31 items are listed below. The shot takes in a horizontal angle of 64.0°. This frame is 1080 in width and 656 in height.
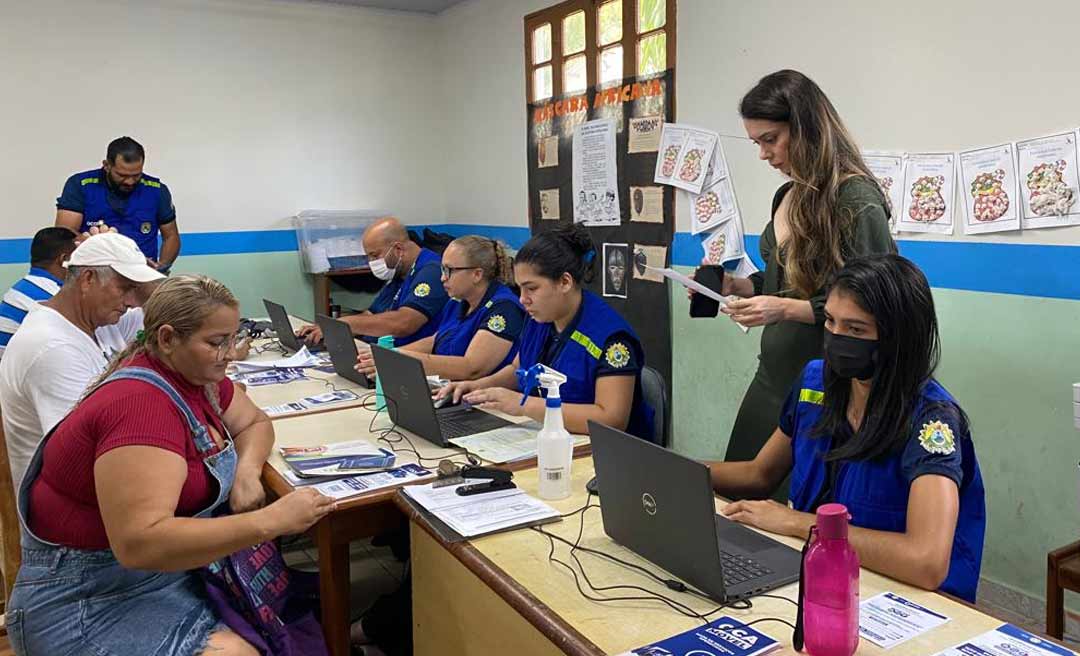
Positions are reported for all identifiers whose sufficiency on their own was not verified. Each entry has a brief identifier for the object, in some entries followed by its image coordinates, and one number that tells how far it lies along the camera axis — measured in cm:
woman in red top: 147
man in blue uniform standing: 455
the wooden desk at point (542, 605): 121
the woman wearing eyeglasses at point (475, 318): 295
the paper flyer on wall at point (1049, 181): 245
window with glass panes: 407
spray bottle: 172
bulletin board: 411
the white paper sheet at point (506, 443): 204
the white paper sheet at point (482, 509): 161
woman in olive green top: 208
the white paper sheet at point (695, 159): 380
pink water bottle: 110
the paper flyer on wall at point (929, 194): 279
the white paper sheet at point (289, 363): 328
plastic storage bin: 568
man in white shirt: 207
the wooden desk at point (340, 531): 184
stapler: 179
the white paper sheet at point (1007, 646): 113
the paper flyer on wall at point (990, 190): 260
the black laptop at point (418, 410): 217
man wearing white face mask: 362
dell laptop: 127
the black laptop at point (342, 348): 293
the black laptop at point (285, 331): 364
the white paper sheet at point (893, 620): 117
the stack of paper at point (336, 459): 199
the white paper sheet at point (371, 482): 187
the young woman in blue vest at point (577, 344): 228
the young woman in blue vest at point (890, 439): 140
